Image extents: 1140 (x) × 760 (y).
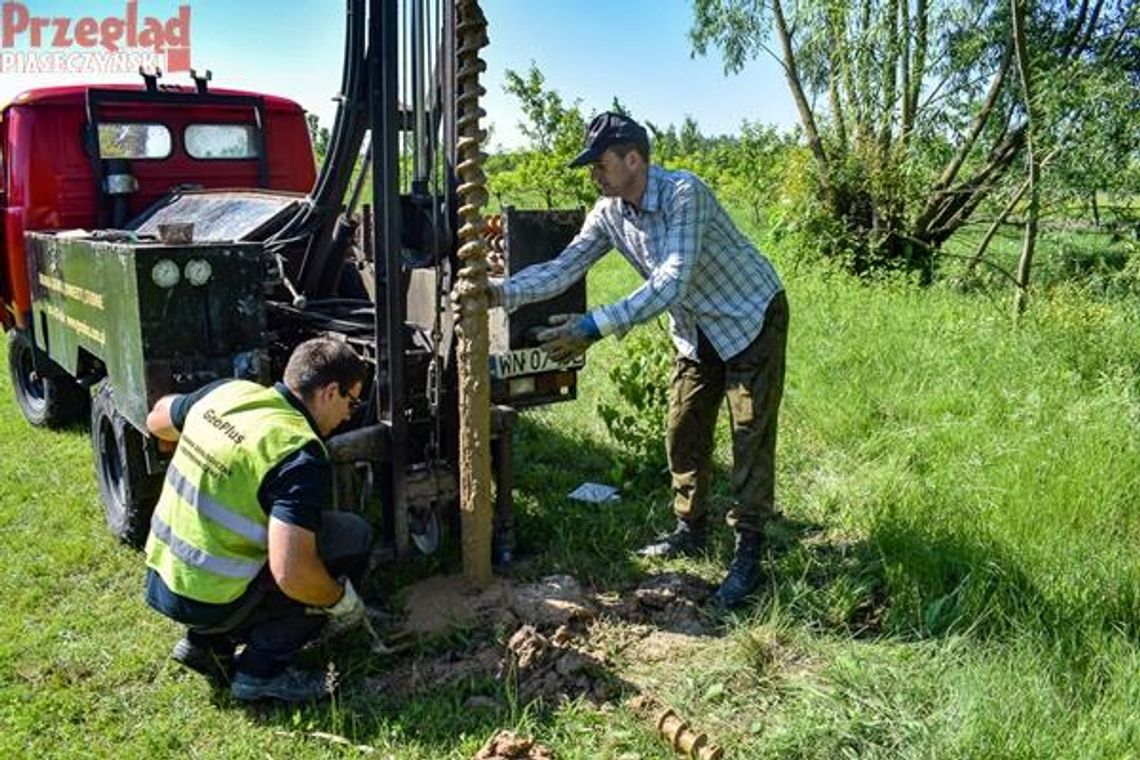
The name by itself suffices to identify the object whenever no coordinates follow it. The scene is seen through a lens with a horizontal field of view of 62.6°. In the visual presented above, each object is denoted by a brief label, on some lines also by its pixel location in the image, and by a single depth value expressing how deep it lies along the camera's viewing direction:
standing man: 3.40
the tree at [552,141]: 15.49
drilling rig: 3.47
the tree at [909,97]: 9.98
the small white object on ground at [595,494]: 4.75
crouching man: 2.73
